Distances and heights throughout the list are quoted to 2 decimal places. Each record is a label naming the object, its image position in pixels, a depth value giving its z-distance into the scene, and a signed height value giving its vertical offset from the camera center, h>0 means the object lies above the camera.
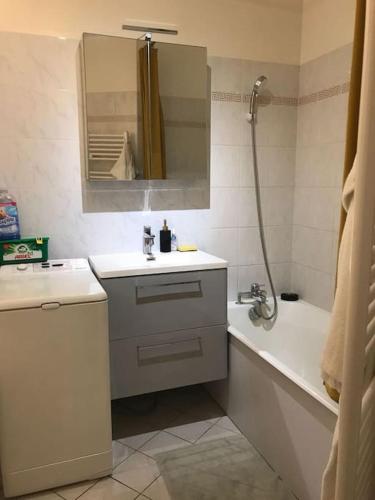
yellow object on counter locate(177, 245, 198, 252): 2.35 -0.34
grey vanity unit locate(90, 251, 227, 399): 1.92 -0.64
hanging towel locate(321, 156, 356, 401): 0.91 -0.28
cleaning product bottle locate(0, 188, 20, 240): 2.02 -0.16
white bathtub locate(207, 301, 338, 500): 1.57 -0.93
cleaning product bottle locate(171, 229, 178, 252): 2.38 -0.32
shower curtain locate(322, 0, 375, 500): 0.68 -0.27
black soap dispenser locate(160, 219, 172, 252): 2.31 -0.29
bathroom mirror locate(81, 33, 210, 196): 2.07 +0.38
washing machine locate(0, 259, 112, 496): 1.56 -0.77
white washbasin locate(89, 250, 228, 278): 1.91 -0.37
